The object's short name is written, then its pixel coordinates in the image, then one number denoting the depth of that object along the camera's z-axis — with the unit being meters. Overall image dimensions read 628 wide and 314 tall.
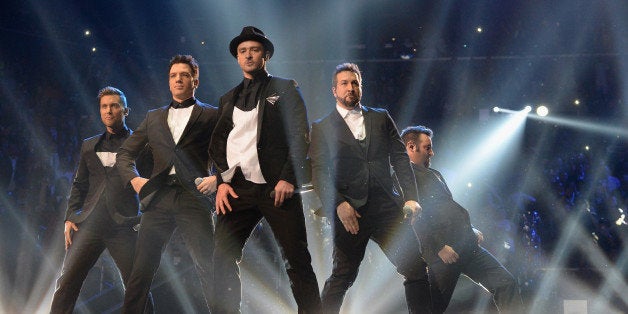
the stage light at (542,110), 13.62
